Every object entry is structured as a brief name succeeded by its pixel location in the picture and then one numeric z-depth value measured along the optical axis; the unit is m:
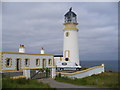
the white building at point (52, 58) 18.09
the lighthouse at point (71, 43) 27.78
